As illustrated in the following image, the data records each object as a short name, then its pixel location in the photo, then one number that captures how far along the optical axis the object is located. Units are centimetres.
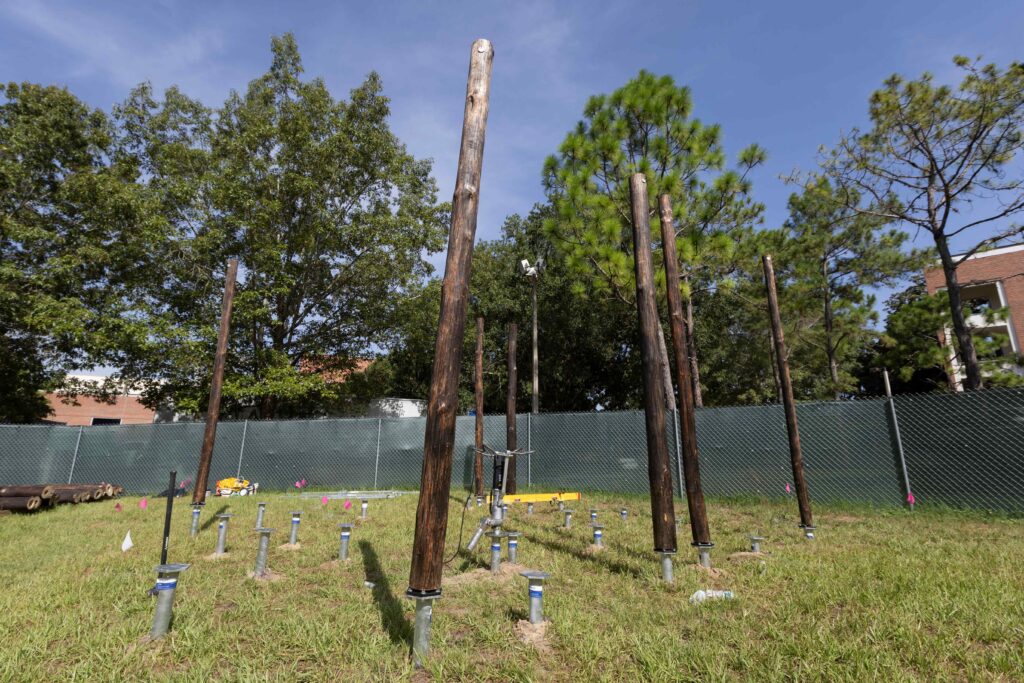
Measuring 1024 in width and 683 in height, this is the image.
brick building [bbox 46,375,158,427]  3531
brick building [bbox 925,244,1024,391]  2266
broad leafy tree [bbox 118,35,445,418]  1577
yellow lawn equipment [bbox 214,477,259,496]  1137
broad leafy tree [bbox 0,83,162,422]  1411
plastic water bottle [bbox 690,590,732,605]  381
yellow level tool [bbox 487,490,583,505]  901
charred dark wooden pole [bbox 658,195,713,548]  508
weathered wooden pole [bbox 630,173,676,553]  476
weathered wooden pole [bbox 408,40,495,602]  311
